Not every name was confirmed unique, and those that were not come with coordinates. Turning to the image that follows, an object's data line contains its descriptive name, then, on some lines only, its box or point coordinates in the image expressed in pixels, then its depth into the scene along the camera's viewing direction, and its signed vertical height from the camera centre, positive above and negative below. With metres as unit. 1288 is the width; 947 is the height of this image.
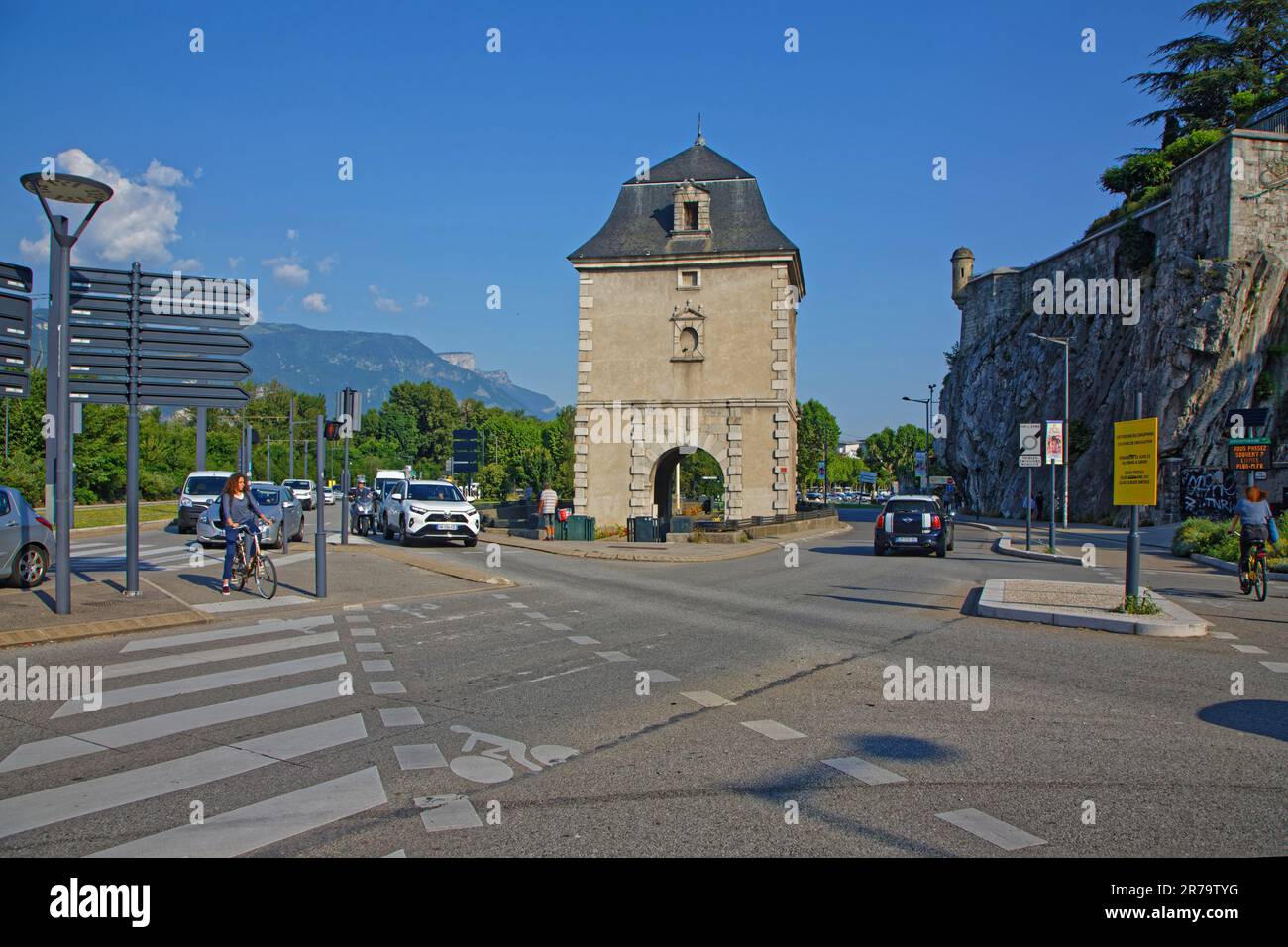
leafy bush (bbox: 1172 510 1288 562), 23.69 -1.79
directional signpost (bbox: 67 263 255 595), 13.31 +1.79
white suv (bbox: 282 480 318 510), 52.53 -1.41
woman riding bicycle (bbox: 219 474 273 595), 14.20 -0.66
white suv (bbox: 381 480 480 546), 26.95 -1.32
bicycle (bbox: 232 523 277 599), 13.93 -1.51
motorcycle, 34.65 -1.80
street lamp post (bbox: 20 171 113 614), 11.18 +0.78
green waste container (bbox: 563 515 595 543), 33.12 -2.06
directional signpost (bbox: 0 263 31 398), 12.70 +1.82
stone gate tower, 38.91 +5.20
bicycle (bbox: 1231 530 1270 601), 15.39 -1.64
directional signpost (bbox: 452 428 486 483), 35.94 +0.67
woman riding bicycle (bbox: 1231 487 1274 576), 15.34 -0.73
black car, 26.61 -1.50
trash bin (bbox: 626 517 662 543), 31.80 -1.99
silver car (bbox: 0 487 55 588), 13.08 -1.08
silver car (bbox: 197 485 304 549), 23.77 -1.32
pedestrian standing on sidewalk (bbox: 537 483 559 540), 32.53 -1.33
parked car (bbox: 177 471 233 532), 28.75 -0.82
